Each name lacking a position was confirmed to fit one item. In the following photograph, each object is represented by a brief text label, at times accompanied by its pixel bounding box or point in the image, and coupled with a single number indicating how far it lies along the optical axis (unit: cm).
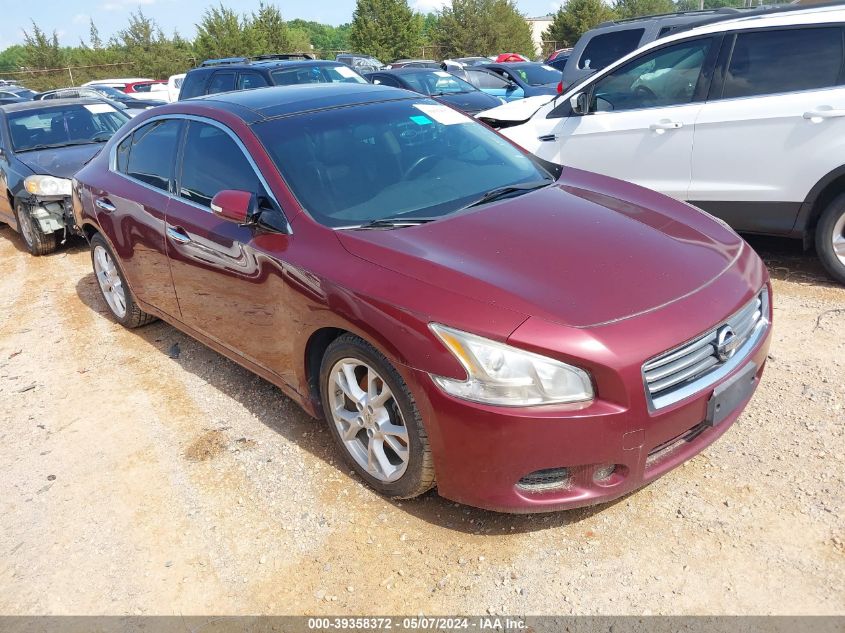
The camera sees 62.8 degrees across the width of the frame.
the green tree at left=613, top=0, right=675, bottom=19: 5166
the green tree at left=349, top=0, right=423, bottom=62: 4306
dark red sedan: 245
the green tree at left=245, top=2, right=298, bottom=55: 4012
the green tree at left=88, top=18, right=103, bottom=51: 4141
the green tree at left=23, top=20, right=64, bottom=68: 3824
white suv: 474
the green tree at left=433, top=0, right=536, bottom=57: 4603
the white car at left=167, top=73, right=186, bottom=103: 2100
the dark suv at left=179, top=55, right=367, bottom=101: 952
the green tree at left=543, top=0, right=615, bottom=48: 4484
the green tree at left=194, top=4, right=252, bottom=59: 3922
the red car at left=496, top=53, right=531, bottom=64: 2717
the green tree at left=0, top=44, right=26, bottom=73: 5083
